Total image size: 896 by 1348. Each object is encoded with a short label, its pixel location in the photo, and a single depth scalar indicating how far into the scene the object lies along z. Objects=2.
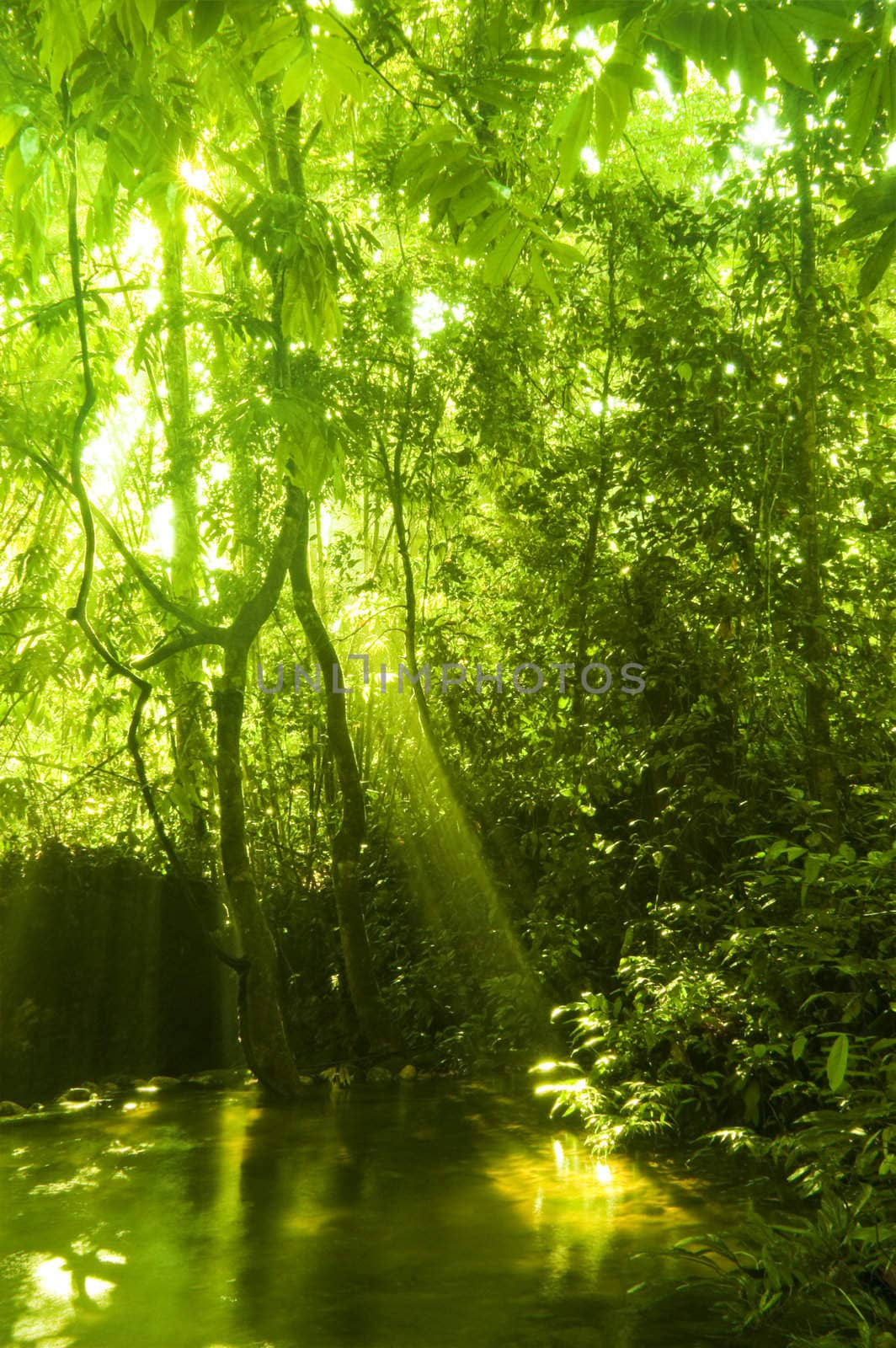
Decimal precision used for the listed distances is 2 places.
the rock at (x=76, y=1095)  7.01
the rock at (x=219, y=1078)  7.04
